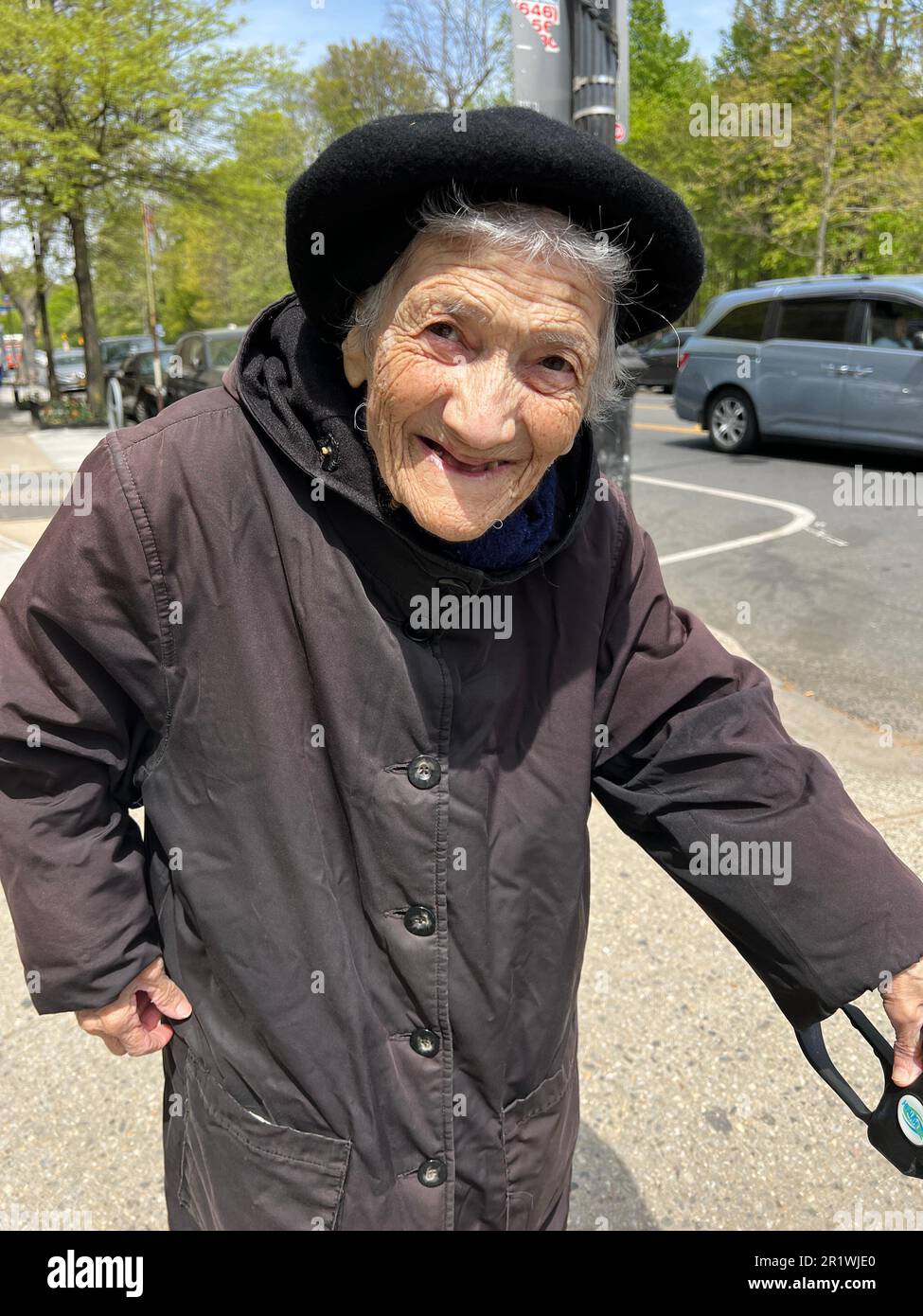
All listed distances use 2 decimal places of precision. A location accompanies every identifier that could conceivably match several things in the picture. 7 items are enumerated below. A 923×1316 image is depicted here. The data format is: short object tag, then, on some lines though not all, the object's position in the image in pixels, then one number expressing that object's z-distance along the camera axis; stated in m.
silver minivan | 9.63
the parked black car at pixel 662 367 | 20.19
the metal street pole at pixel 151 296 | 11.36
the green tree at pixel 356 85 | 27.33
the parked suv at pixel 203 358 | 12.48
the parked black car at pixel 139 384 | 16.03
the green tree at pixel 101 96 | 15.06
